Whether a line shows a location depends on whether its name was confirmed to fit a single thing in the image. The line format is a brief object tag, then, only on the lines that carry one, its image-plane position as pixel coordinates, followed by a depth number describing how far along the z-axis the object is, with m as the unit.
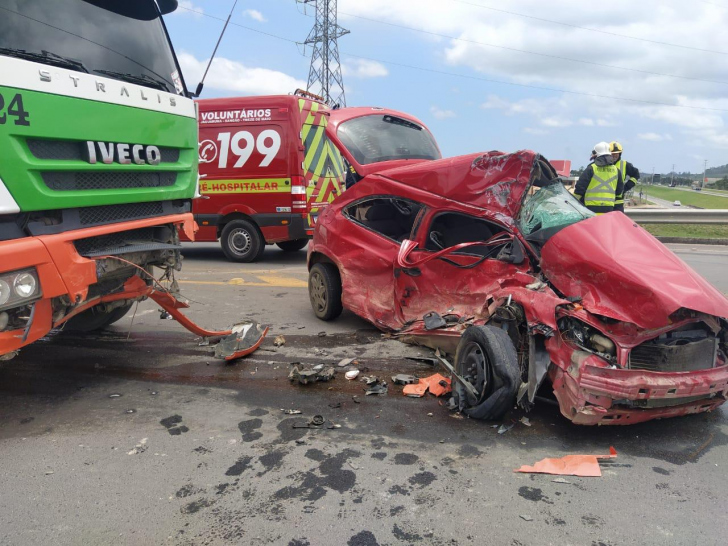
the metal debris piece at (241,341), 4.34
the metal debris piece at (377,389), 3.66
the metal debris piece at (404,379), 3.79
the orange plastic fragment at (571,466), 2.65
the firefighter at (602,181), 6.61
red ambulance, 8.81
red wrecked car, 2.74
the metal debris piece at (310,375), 3.82
